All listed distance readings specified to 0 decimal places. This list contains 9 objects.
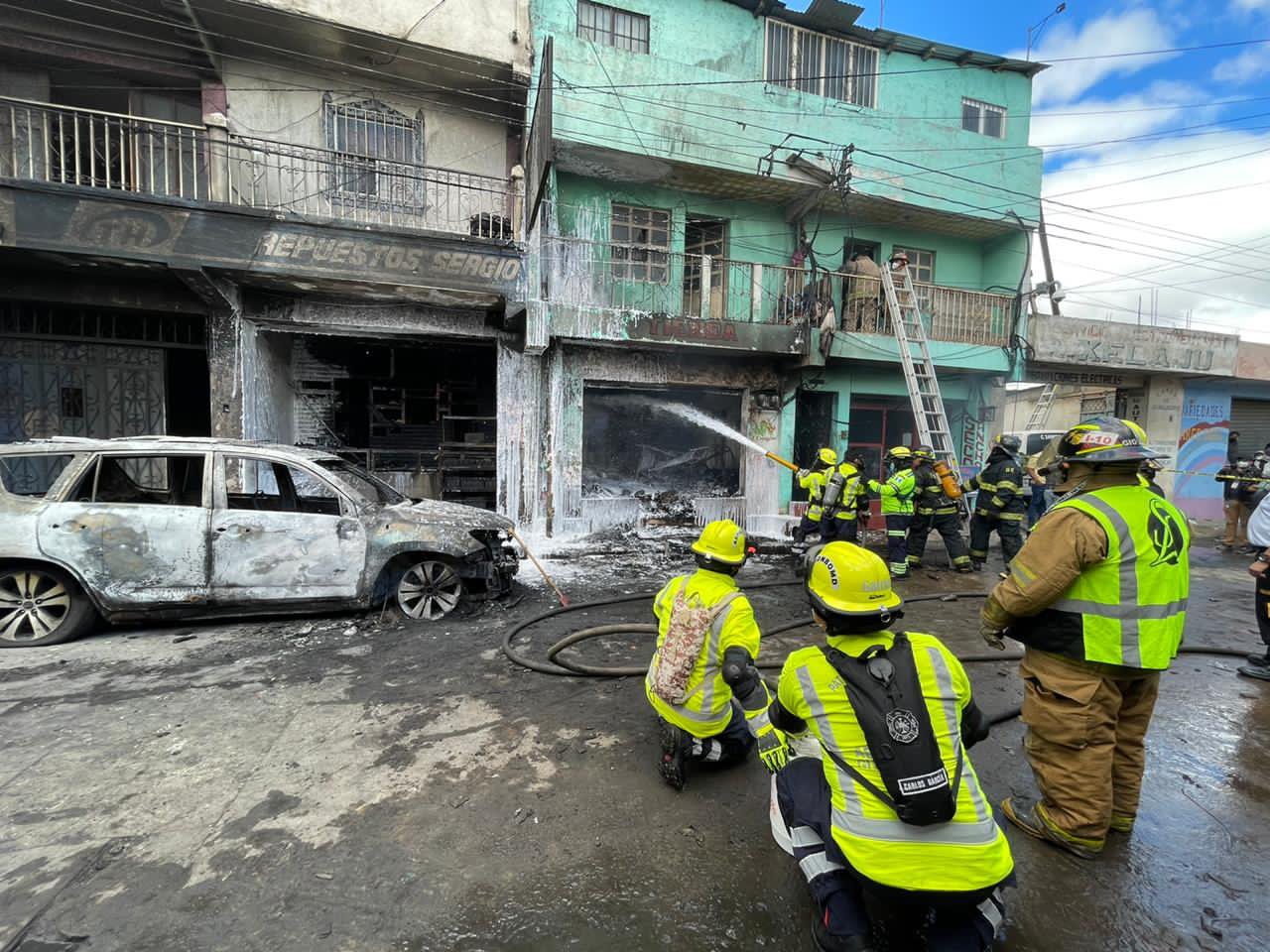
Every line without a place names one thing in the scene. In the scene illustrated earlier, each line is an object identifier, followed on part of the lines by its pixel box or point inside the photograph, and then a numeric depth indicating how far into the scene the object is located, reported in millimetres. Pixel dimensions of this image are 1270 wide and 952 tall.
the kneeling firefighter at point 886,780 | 1595
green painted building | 9492
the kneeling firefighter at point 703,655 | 2668
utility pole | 11797
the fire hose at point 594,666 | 4172
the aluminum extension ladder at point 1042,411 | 14016
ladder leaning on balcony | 9367
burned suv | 4641
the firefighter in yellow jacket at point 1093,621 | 2250
